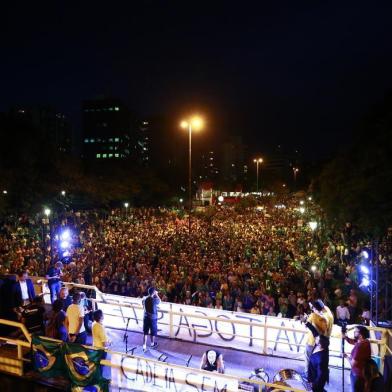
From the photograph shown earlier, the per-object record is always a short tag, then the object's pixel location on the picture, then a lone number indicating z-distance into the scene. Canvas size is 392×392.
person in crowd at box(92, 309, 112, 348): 6.87
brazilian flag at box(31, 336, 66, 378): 7.04
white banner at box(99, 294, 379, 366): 8.33
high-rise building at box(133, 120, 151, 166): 144.88
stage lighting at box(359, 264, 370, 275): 12.29
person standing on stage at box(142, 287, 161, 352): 8.44
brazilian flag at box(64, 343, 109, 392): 6.70
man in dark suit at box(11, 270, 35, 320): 8.61
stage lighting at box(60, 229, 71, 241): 20.53
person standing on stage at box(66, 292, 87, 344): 7.42
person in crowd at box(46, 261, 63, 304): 10.90
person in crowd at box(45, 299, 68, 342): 7.39
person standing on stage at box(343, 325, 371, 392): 6.11
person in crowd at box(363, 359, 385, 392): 5.86
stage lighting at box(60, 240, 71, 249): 19.39
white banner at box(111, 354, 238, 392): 6.12
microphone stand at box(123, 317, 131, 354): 8.50
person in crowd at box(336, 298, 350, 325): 11.11
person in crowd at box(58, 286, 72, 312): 8.23
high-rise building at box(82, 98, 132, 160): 123.44
